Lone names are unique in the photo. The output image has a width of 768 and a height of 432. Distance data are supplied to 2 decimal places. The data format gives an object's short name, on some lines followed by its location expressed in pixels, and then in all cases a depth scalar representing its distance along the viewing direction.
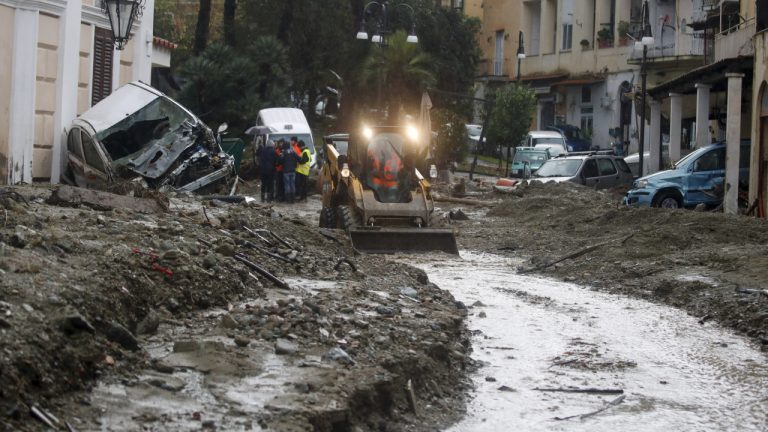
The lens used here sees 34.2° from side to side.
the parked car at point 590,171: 36.22
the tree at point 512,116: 54.09
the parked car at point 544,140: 52.88
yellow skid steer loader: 20.94
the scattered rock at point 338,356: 8.98
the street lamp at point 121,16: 20.45
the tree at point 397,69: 50.94
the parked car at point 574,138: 58.62
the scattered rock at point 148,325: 8.90
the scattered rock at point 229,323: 9.50
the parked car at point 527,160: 47.78
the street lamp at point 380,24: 34.88
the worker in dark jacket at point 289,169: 32.22
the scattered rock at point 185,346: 8.48
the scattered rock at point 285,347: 8.92
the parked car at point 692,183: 28.34
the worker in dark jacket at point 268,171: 32.25
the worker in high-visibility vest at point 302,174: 33.03
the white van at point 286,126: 37.50
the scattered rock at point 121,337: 8.10
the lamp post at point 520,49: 52.02
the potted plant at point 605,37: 62.62
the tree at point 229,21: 46.91
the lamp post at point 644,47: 33.44
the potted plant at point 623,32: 60.31
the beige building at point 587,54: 56.41
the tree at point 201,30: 44.75
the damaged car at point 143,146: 24.47
